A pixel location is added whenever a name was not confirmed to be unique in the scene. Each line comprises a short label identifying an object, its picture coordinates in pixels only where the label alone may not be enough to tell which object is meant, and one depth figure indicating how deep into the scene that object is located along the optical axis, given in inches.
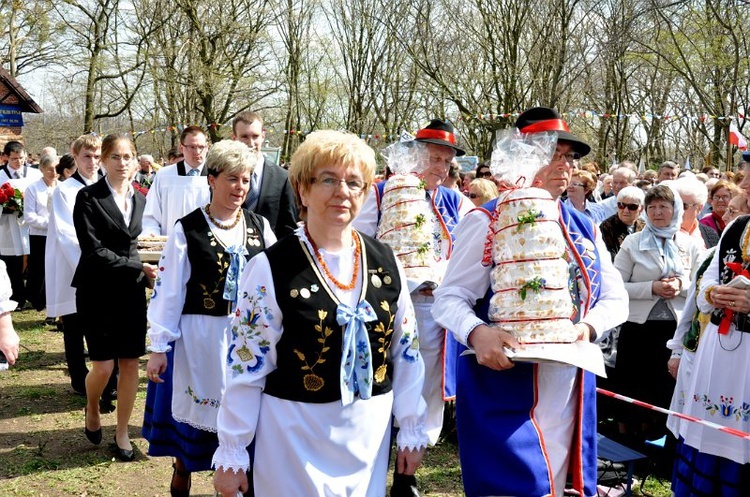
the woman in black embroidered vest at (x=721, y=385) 142.9
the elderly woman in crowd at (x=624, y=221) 249.6
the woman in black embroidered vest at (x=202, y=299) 156.8
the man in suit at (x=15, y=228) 419.2
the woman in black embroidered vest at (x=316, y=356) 101.0
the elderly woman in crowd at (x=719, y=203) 272.8
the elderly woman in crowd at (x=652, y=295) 220.8
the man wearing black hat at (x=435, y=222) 193.5
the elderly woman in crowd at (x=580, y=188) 287.3
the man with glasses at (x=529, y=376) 114.1
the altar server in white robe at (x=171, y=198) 212.2
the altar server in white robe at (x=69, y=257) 255.4
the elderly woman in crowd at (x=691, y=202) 240.7
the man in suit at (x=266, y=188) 203.6
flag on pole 737.6
